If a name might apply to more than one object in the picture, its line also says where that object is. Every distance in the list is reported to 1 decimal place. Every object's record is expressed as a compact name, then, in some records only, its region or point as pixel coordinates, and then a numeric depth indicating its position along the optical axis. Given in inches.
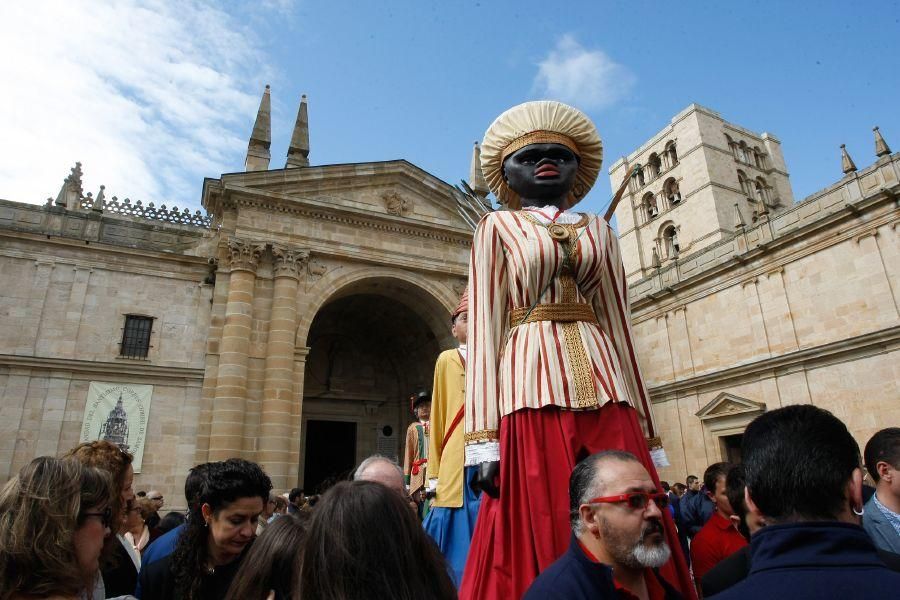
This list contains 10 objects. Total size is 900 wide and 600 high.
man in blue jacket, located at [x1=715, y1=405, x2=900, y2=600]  54.2
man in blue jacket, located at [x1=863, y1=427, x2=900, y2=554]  126.2
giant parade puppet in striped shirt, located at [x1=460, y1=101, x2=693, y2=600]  93.5
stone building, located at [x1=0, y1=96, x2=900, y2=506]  586.2
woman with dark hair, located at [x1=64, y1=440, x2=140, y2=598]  123.9
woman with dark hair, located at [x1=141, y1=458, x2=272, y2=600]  123.3
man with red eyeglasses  77.5
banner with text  590.9
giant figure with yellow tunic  134.0
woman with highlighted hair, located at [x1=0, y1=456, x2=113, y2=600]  64.7
